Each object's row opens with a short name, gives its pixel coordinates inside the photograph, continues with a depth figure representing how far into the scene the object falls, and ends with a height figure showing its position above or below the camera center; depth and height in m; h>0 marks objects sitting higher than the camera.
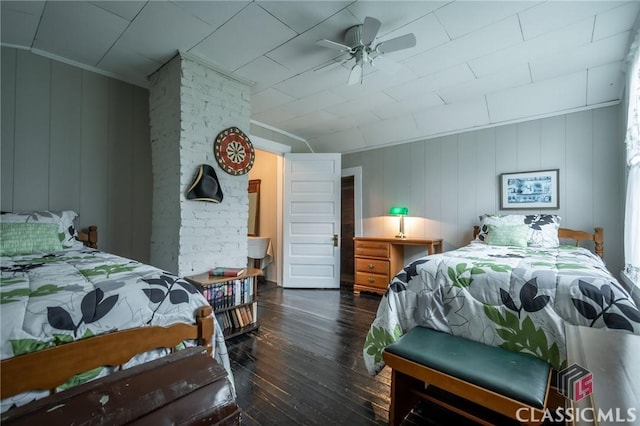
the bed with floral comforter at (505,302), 1.35 -0.49
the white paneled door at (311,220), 4.25 -0.09
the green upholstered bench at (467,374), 1.07 -0.70
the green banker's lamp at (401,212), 3.93 +0.04
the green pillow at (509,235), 2.74 -0.22
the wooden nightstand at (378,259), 3.78 -0.64
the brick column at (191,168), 2.52 +0.44
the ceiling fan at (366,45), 1.95 +1.31
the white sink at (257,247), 4.51 -0.55
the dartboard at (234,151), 2.77 +0.67
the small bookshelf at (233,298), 2.38 -0.78
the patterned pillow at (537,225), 2.75 -0.11
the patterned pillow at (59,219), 1.94 -0.04
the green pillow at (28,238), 1.75 -0.17
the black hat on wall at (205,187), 2.53 +0.26
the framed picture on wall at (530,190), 3.12 +0.29
